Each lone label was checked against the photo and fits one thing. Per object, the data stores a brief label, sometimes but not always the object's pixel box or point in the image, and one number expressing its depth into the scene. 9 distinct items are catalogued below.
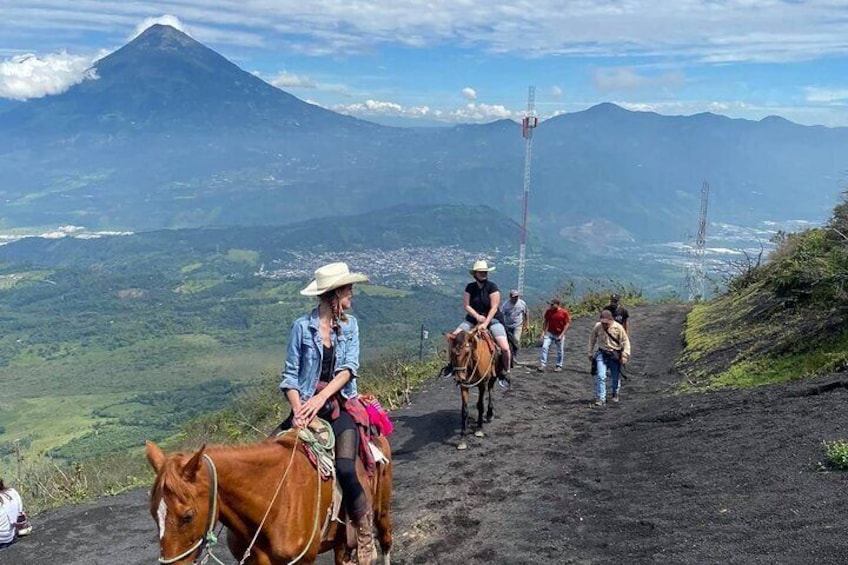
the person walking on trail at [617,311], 13.48
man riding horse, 10.38
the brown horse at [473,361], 9.98
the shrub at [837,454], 6.29
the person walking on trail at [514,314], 13.50
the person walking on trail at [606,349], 12.18
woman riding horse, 4.72
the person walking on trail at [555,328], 15.69
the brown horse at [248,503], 3.39
